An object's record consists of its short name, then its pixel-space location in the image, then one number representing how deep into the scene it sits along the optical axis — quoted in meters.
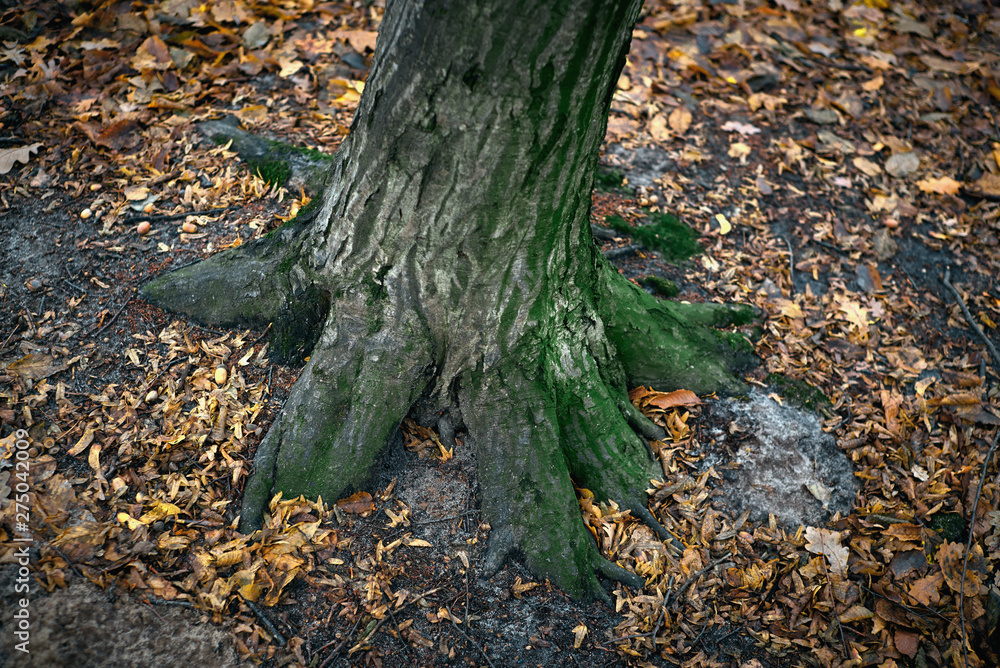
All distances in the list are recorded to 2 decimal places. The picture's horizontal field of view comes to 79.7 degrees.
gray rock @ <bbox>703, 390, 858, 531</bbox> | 3.00
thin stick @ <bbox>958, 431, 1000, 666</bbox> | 2.59
